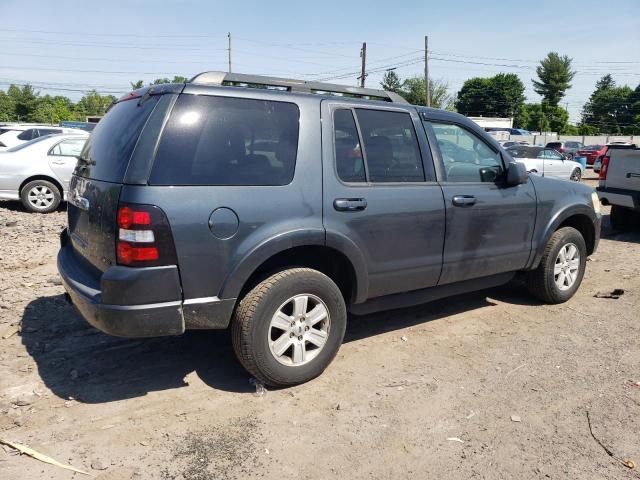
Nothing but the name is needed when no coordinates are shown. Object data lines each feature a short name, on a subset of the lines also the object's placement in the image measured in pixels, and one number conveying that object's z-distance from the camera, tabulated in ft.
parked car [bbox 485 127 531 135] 177.39
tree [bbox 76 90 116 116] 276.21
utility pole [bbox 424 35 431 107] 135.13
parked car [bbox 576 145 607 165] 97.88
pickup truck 27.91
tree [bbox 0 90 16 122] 204.85
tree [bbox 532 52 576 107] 298.15
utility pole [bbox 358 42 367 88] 131.54
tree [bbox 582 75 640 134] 298.15
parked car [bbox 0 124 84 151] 52.80
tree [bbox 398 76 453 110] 239.50
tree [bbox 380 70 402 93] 271.06
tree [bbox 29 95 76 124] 202.49
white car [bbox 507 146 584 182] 60.38
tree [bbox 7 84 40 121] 203.31
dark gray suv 9.59
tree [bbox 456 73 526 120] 321.32
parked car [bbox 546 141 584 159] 104.85
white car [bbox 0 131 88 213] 30.60
